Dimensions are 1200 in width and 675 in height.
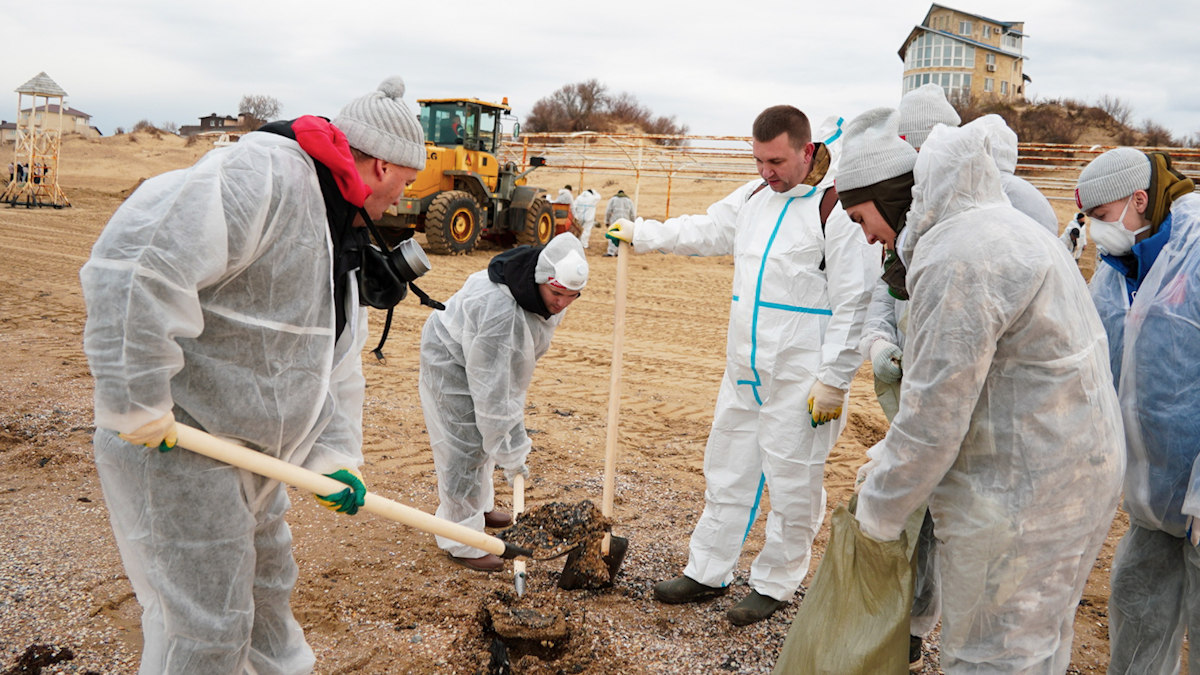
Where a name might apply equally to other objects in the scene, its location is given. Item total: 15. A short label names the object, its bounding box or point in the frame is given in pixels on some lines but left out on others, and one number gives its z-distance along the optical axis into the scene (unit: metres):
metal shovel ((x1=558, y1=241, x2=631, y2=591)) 3.73
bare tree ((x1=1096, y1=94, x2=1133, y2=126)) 30.56
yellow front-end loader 14.66
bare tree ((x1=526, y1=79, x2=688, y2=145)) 41.34
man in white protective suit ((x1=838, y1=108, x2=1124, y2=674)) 2.03
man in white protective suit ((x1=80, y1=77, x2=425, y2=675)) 1.85
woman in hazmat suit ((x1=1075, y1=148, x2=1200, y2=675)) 2.63
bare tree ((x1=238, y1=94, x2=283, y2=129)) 45.07
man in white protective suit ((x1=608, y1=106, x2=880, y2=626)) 3.37
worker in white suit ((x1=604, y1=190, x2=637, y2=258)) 17.17
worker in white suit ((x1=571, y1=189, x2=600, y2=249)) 17.67
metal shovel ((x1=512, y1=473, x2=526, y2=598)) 3.59
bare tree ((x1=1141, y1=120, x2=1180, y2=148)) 27.94
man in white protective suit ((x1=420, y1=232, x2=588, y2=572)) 3.74
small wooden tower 19.52
